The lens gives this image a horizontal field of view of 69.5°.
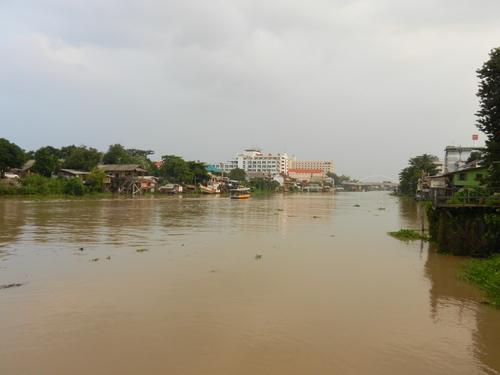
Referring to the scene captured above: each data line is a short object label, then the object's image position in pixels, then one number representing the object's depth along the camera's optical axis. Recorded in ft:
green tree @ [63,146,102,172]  174.40
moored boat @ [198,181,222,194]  223.30
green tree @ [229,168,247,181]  289.12
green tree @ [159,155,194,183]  211.82
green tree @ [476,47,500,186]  57.21
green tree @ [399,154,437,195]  181.98
